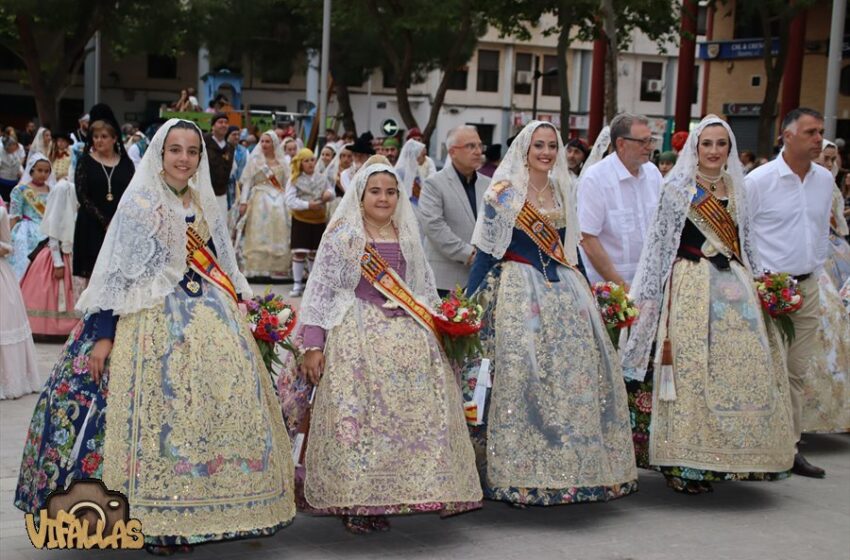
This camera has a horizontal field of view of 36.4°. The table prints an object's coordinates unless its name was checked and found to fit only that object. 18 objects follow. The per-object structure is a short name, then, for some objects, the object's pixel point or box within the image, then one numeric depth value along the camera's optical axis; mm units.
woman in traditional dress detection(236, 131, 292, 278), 16484
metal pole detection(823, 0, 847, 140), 14398
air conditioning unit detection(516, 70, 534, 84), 52281
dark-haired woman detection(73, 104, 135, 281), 9273
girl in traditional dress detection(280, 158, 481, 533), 5770
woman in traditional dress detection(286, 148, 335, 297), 15008
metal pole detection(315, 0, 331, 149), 22516
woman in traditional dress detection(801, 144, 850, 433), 8555
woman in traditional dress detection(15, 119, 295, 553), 5242
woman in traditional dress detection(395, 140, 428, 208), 13680
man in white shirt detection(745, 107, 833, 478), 7848
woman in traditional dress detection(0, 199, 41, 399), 8914
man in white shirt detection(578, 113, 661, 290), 7605
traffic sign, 19422
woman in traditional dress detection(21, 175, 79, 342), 10750
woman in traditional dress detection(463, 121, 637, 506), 6336
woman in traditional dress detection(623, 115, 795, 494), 6781
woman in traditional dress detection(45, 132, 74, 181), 13148
